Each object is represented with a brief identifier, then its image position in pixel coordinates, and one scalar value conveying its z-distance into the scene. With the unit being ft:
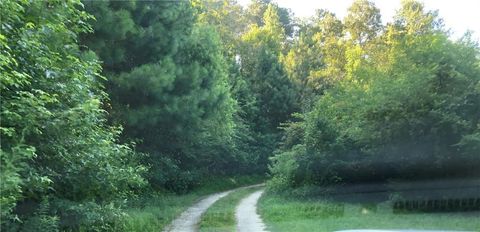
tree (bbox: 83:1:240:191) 61.98
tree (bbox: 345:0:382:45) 167.32
